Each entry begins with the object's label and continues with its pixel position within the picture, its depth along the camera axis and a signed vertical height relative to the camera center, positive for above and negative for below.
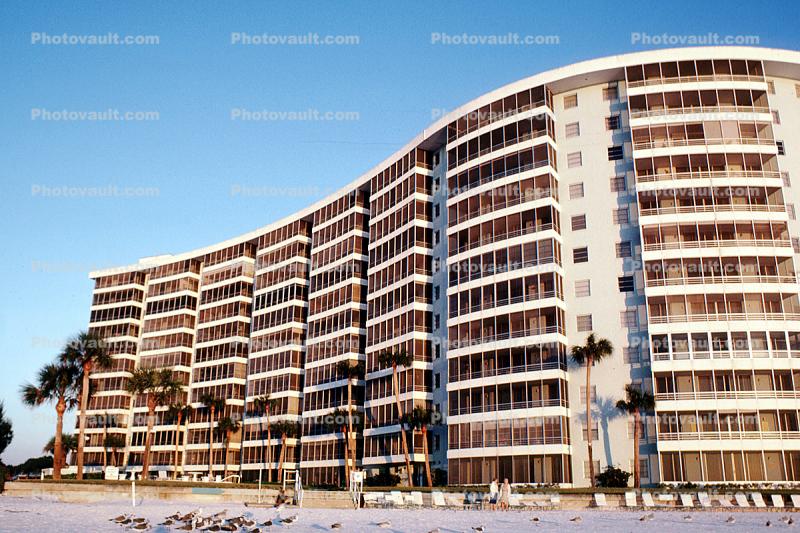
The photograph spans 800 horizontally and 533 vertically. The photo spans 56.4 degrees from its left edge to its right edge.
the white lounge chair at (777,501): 43.43 -1.96
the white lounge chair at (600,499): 44.96 -1.88
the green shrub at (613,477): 58.06 -0.78
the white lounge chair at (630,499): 44.84 -1.87
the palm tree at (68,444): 128.88 +4.11
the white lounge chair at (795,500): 43.49 -1.92
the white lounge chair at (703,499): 44.22 -1.86
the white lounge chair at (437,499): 48.41 -1.98
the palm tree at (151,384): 89.94 +9.97
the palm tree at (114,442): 118.88 +4.08
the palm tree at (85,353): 74.56 +11.19
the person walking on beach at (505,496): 45.85 -1.72
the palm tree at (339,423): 85.08 +5.19
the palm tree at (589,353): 61.88 +9.24
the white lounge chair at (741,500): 43.72 -1.90
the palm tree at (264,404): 102.43 +8.53
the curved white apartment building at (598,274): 60.53 +17.19
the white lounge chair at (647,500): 44.66 -1.93
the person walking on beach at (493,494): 45.68 -1.63
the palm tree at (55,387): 72.19 +7.69
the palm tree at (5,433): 98.06 +4.65
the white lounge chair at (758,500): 43.28 -1.89
